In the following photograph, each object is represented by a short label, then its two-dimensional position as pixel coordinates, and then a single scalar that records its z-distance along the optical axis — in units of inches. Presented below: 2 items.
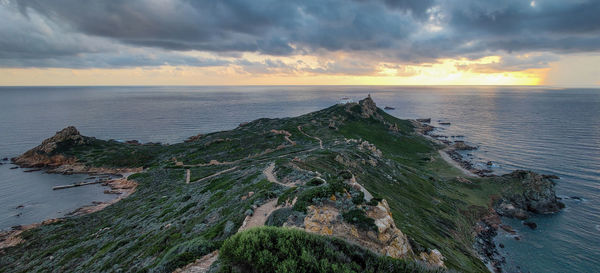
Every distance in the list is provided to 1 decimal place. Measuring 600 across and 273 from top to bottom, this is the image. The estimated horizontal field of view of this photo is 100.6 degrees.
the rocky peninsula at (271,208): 569.9
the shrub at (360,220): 799.0
